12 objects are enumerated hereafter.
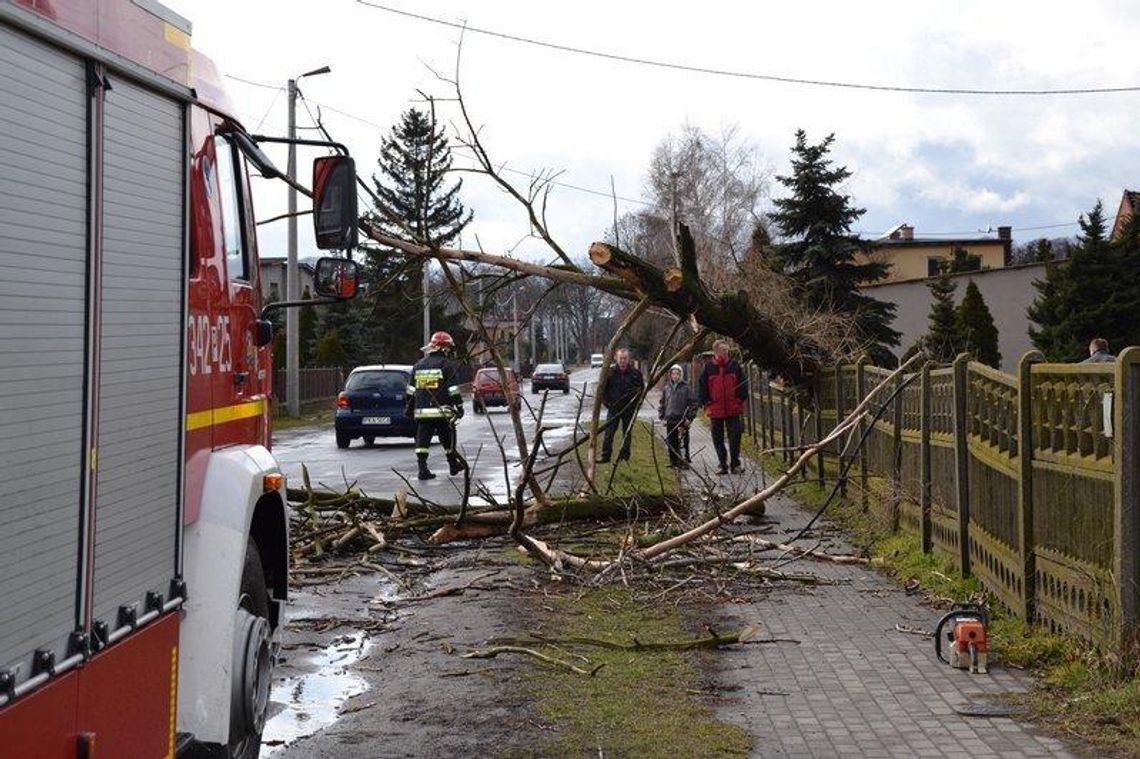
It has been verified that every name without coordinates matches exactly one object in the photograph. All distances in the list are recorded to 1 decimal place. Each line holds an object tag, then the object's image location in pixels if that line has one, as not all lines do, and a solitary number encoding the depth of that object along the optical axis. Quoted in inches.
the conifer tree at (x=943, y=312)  1850.4
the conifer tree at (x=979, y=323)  1871.3
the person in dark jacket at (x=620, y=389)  643.5
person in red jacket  783.7
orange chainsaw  302.8
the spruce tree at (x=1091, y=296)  1568.7
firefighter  728.3
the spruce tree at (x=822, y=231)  1612.9
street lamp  1418.6
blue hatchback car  1111.0
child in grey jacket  700.7
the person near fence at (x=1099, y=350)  721.8
